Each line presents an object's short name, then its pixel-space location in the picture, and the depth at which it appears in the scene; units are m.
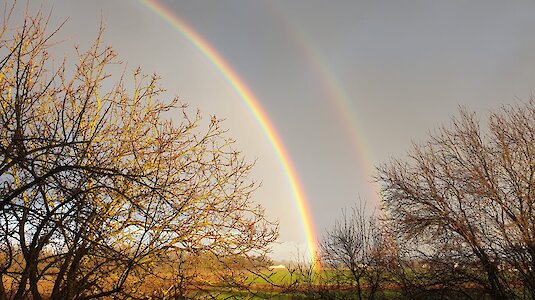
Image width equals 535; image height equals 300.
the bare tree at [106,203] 2.66
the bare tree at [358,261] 12.23
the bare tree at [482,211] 9.60
